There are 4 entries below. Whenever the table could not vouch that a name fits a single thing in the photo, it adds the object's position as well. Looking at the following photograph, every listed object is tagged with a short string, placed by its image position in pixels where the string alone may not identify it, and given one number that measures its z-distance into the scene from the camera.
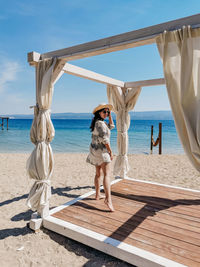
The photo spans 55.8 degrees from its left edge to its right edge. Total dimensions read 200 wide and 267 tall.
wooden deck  1.94
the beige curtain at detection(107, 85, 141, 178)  4.25
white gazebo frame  1.84
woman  2.77
